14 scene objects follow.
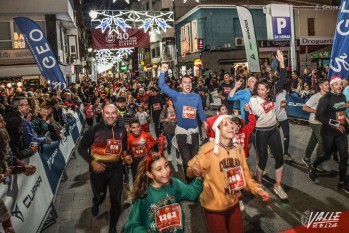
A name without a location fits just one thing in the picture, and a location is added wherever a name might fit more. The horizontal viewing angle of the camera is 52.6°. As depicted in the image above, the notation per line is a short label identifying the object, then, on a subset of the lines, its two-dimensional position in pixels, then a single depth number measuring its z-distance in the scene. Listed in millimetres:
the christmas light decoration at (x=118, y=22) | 22375
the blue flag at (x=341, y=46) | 8969
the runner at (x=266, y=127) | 5984
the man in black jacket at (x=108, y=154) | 5055
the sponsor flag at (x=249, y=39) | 13117
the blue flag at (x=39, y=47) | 9836
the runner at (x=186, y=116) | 6238
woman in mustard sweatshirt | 3703
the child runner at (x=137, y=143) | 6590
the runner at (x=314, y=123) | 6834
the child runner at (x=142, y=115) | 9239
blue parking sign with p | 14102
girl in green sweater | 3027
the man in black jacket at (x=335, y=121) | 6160
